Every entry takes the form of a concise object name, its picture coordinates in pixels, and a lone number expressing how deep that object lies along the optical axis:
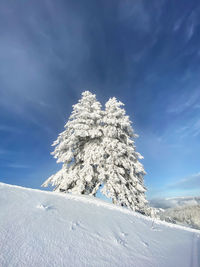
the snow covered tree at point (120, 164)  10.66
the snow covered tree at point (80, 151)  11.28
